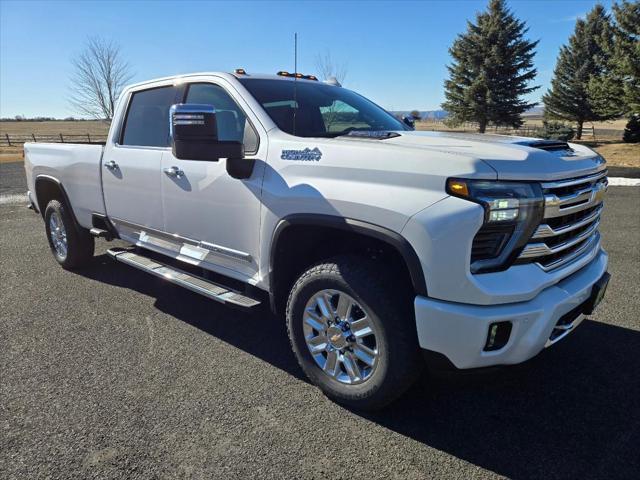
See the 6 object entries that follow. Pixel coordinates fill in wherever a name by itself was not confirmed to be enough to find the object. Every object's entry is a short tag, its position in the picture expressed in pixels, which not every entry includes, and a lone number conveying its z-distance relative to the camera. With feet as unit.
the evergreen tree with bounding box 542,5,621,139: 104.27
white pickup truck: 7.07
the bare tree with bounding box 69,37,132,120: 97.66
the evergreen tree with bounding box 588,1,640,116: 73.00
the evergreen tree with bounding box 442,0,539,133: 98.58
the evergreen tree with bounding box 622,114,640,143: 85.51
